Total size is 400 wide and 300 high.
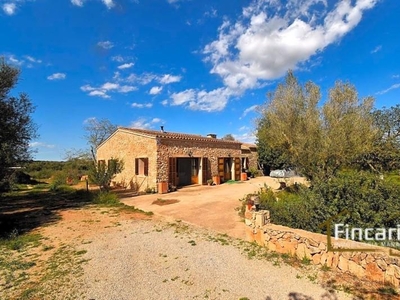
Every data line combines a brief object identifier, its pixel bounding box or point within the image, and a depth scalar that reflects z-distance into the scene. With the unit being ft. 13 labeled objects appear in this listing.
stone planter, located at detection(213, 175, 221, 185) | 60.85
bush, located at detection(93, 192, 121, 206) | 39.26
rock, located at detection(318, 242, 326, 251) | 14.69
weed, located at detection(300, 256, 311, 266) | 15.18
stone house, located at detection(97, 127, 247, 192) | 50.62
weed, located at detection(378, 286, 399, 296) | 11.49
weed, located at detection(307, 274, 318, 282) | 13.23
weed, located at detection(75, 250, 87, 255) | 18.28
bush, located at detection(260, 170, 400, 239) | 16.03
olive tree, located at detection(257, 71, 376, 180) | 30.78
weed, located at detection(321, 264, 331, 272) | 14.19
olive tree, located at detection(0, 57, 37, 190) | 28.40
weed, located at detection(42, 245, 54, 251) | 19.48
